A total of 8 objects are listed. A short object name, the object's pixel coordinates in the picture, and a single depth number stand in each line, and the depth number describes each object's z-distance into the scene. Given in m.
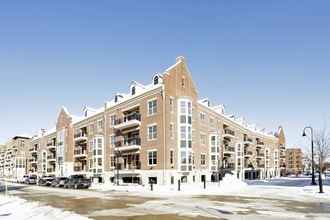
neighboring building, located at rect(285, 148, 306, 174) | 153.62
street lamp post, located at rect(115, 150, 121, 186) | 45.19
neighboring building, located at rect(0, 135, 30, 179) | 108.06
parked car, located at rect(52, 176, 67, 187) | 41.56
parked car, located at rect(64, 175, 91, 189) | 36.97
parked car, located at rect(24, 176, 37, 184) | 54.44
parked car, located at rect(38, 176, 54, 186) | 47.84
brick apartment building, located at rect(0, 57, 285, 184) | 38.50
